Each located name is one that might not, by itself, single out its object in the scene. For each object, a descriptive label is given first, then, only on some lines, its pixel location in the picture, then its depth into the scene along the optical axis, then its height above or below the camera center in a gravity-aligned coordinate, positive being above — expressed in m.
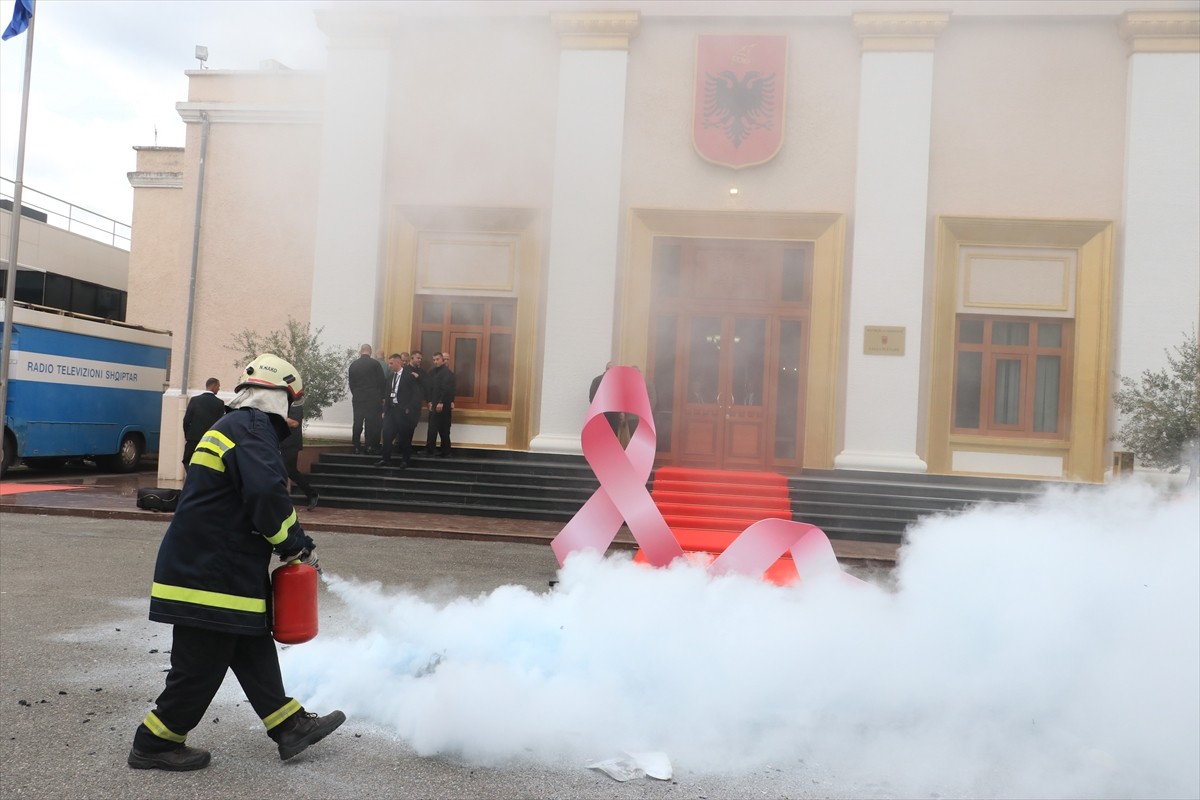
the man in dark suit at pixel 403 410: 11.55 +0.00
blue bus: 14.00 +0.05
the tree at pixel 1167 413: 10.42 +0.45
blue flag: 10.77 +4.51
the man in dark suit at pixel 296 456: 10.41 -0.61
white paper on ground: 3.18 -1.23
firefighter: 3.12 -0.65
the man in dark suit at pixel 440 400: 12.01 +0.17
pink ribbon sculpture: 4.50 -0.48
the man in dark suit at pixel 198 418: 9.57 -0.20
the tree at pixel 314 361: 12.30 +0.61
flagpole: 11.73 +2.12
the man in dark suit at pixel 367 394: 12.07 +0.18
